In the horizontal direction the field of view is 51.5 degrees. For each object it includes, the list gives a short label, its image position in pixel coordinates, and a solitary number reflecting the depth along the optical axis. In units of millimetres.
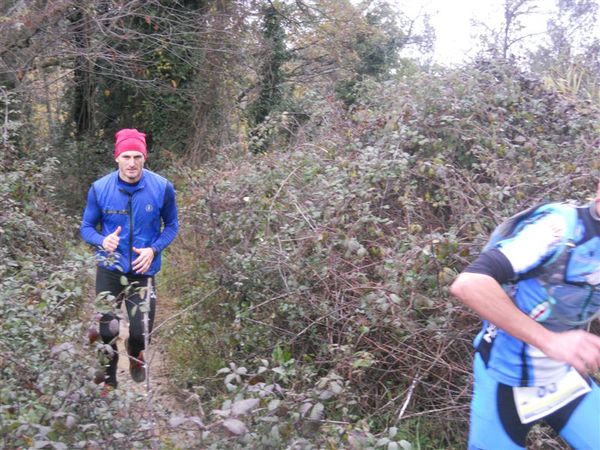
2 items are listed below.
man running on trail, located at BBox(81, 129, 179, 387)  4492
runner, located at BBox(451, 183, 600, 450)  2166
